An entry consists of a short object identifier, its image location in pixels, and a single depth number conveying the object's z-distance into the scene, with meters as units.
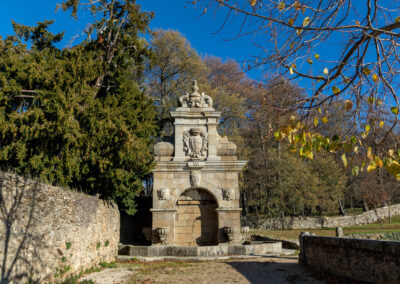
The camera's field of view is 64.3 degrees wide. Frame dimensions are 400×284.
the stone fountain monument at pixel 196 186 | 12.66
